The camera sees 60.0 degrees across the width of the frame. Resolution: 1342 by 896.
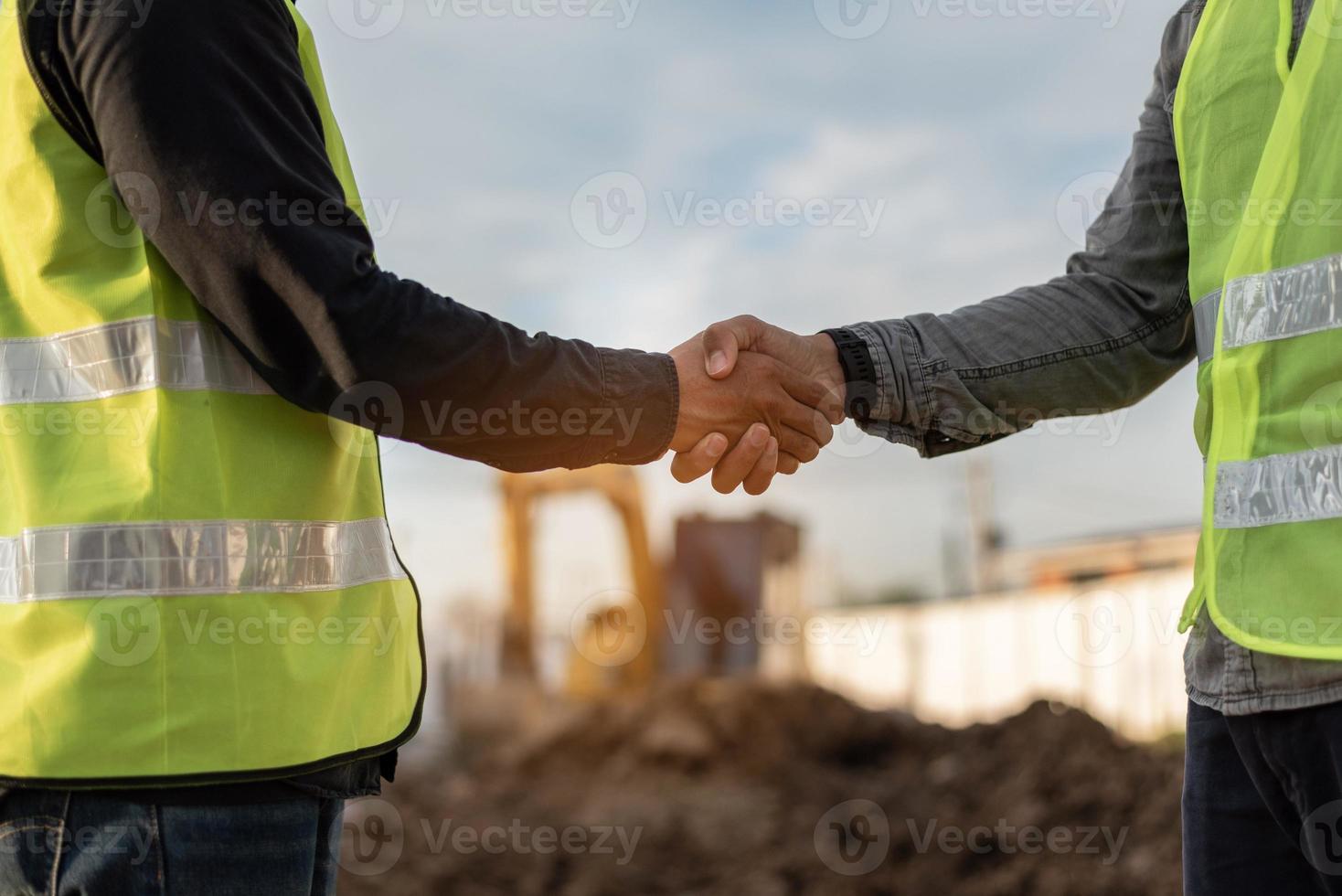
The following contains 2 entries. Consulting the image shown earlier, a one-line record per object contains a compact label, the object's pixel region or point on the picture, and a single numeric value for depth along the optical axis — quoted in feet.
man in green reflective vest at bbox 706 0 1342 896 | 5.32
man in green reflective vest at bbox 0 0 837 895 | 5.24
